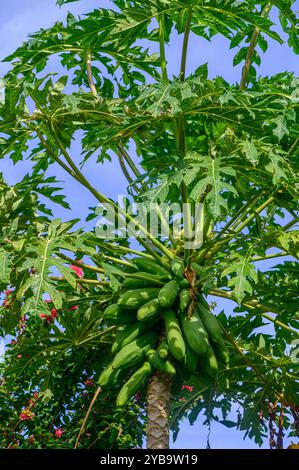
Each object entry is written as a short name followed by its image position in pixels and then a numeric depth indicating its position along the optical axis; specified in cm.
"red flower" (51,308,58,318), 624
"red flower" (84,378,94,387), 639
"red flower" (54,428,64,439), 626
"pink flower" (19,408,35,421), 632
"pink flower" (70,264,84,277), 592
